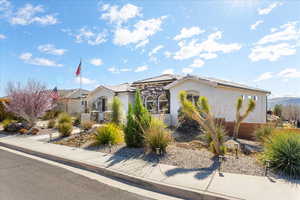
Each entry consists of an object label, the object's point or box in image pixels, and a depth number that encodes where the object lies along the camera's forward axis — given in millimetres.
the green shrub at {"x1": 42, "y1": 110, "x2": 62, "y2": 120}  23141
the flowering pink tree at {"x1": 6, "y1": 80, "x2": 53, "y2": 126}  14359
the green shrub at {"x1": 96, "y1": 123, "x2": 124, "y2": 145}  8875
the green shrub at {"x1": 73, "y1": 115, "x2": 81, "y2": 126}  17662
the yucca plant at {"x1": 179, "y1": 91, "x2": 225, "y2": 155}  6371
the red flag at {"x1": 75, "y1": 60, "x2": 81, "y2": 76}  16500
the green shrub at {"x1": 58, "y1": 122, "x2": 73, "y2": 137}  11609
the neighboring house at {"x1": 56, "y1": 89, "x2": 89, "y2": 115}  26416
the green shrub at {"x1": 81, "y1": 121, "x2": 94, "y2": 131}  12366
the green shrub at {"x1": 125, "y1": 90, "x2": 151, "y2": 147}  8039
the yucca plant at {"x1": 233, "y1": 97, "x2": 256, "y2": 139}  10706
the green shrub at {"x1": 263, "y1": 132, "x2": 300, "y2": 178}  4957
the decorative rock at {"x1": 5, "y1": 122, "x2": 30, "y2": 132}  14128
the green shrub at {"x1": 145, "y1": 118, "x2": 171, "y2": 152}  6926
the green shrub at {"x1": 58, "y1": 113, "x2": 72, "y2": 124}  12516
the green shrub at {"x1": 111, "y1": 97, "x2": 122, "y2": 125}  14505
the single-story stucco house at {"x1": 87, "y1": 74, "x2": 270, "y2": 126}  14277
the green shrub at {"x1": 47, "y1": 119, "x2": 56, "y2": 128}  15586
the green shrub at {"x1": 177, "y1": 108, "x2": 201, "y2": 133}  12996
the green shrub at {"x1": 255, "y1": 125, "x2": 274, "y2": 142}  9609
